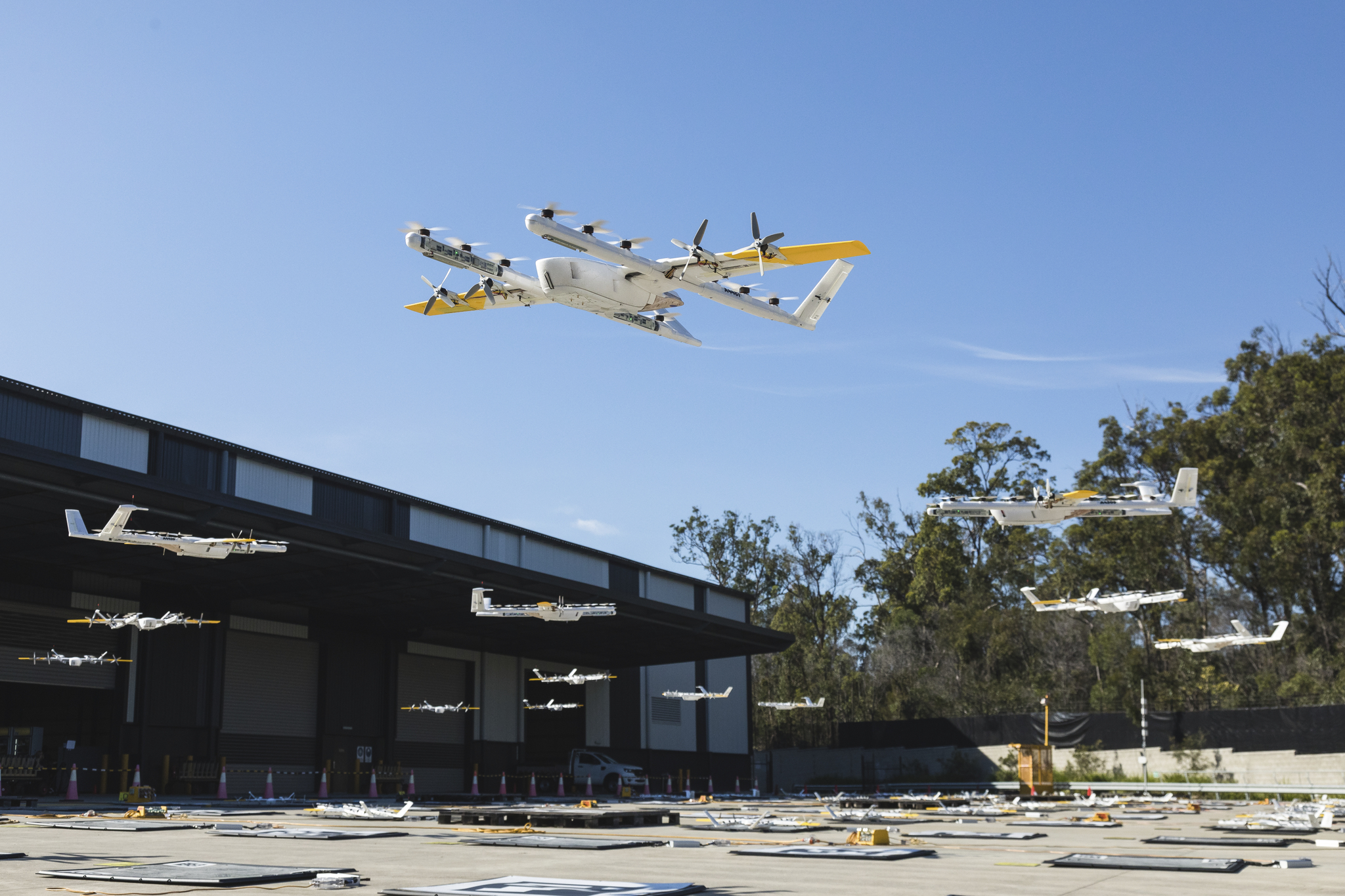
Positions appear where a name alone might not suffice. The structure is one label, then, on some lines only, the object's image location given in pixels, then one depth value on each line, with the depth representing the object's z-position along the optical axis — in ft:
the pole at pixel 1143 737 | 151.43
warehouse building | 94.68
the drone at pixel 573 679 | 136.15
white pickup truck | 146.72
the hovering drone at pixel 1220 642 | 131.03
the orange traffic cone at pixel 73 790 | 96.99
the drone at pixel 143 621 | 99.81
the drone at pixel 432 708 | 137.90
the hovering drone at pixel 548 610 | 119.55
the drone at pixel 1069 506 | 104.01
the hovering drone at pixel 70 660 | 103.96
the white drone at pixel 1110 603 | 124.77
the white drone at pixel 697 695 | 159.61
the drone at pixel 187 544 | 86.48
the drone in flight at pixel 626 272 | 66.13
